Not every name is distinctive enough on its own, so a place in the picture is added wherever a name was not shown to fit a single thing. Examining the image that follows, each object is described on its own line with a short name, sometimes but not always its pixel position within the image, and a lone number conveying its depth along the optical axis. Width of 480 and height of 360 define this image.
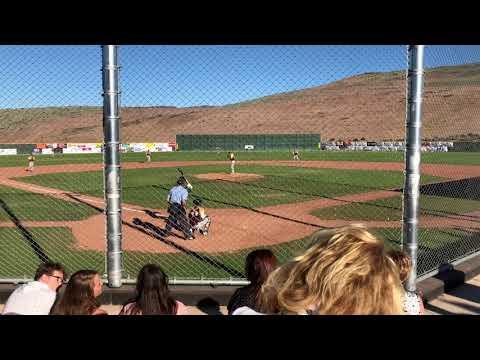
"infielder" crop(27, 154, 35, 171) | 27.43
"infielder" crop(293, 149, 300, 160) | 35.51
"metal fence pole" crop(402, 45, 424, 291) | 4.91
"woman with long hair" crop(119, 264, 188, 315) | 3.44
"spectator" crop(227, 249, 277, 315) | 3.55
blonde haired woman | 1.37
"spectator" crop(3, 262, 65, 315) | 3.51
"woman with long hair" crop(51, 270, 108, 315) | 3.35
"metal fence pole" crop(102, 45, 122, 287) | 5.18
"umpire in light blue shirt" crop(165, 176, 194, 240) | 9.50
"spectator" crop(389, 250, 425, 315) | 3.45
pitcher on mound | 24.33
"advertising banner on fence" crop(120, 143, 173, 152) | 50.67
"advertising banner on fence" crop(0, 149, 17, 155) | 47.68
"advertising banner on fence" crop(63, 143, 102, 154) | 51.66
